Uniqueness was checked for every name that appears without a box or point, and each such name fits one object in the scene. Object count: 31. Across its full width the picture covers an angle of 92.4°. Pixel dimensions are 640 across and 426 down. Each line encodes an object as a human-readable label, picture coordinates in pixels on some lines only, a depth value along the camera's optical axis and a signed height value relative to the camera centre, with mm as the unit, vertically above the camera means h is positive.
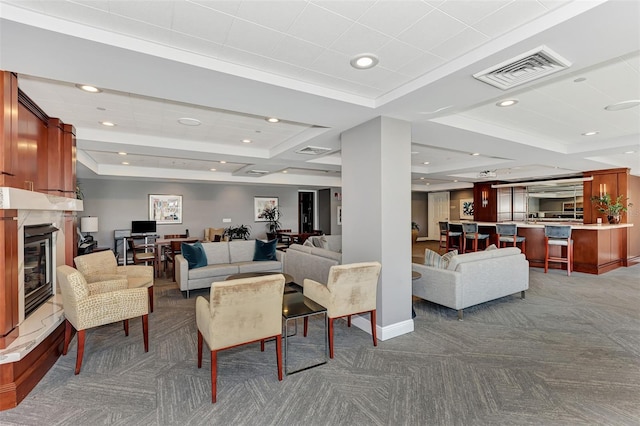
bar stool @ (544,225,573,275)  6547 -644
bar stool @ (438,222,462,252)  8938 -611
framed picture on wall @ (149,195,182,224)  9273 +182
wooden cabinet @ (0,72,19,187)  2383 +699
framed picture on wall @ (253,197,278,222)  10901 +259
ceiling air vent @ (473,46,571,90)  2180 +1104
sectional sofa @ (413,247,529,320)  3986 -932
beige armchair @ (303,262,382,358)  3029 -806
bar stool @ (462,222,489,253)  7917 -612
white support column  3455 +2
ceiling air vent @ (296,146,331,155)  5088 +1080
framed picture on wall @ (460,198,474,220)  12257 +145
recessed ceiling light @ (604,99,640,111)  3498 +1239
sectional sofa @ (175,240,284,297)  5080 -931
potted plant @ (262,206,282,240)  11000 -176
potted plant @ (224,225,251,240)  10195 -653
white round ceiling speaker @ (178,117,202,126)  4055 +1255
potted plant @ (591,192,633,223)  7285 +130
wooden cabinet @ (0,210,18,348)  2377 -500
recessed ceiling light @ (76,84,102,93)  2928 +1228
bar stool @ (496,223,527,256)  7270 -545
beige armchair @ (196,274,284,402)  2369 -815
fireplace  2938 -536
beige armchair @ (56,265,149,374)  2791 -878
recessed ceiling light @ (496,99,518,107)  3489 +1264
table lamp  7215 -224
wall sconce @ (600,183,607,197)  7691 +546
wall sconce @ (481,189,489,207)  10535 +465
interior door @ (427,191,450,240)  13305 +40
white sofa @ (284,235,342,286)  4796 -839
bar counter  6688 -819
